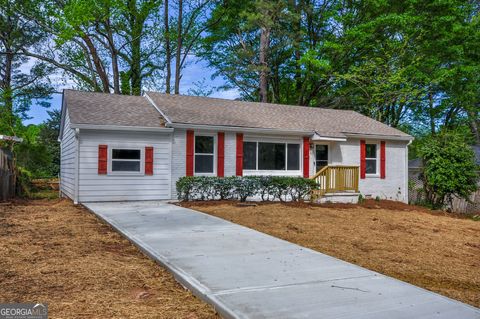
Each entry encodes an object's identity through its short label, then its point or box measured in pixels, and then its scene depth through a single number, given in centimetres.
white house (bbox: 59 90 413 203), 1215
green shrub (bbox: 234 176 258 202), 1250
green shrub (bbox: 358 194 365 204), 1470
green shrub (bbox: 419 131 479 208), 1466
